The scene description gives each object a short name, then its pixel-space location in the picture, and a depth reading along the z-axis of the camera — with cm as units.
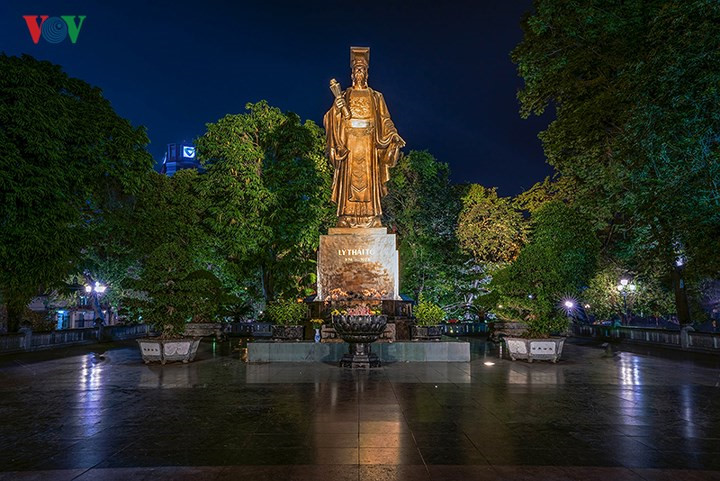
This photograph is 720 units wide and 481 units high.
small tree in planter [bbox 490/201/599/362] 1420
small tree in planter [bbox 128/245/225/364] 1405
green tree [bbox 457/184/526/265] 3052
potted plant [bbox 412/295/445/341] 1473
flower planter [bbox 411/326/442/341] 1470
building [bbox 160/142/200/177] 8625
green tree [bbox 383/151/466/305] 3030
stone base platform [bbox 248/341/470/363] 1380
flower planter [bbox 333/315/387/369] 1213
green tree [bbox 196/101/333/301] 2638
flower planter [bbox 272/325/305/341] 1468
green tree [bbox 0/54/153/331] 1592
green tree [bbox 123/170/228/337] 1422
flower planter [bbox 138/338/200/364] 1400
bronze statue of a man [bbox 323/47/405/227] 1764
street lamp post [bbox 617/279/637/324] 2515
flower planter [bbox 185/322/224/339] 2327
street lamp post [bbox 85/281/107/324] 2634
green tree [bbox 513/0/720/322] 1414
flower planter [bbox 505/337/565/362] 1415
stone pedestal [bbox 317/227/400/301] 1611
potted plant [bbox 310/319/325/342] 1475
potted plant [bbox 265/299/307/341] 1470
